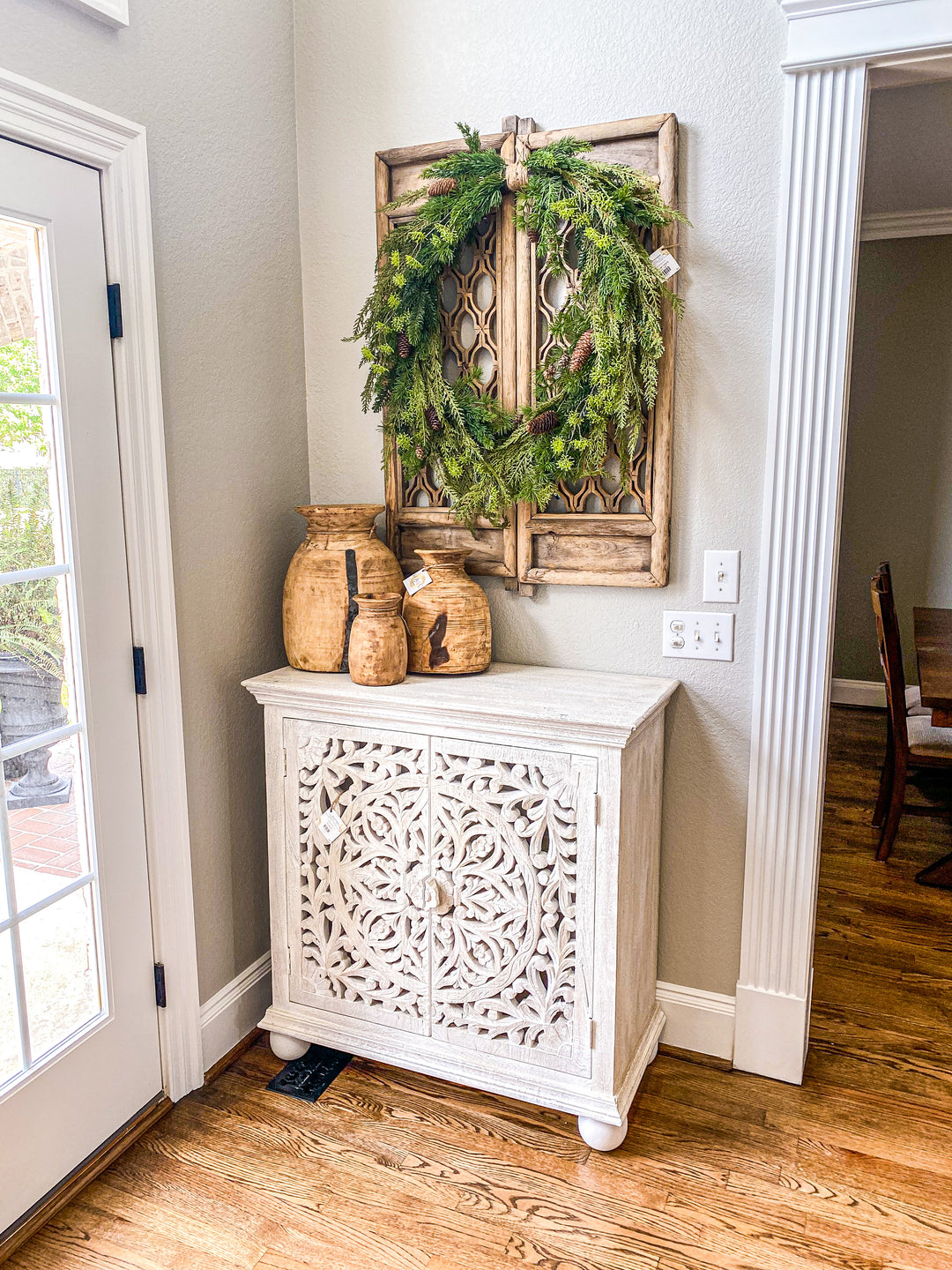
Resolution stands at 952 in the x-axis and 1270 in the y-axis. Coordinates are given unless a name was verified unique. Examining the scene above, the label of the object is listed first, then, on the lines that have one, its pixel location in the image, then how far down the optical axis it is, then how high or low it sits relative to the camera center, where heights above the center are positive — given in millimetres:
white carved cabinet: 1898 -863
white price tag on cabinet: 2123 -781
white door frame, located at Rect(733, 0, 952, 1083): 1842 +0
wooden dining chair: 3295 -913
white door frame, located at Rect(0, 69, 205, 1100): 1705 -58
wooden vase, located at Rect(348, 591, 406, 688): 2068 -356
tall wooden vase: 2191 -226
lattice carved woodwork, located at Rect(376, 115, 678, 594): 2102 +274
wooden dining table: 2861 -624
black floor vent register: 2145 -1405
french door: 1656 -419
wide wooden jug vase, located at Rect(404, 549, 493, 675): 2178 -323
